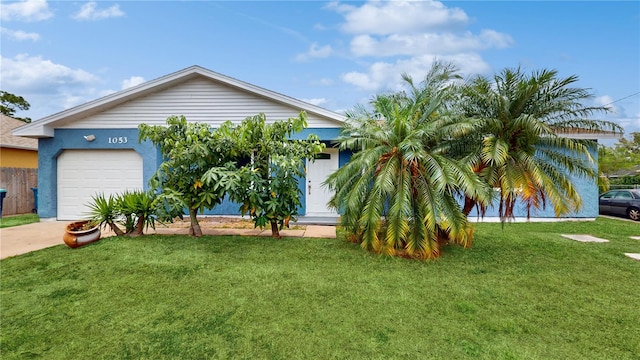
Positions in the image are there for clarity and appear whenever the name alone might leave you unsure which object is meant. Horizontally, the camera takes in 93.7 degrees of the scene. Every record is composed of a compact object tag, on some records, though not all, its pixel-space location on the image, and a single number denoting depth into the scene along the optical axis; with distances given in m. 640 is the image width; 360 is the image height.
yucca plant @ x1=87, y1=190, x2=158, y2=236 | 7.12
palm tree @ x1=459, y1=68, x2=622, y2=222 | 6.26
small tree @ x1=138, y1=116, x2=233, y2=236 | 6.96
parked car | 12.41
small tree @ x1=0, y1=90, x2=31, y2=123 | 26.56
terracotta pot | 6.54
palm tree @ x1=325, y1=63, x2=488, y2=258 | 5.94
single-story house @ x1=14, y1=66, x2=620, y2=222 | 10.40
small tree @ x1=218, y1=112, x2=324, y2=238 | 7.02
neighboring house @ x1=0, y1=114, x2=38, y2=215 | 11.89
